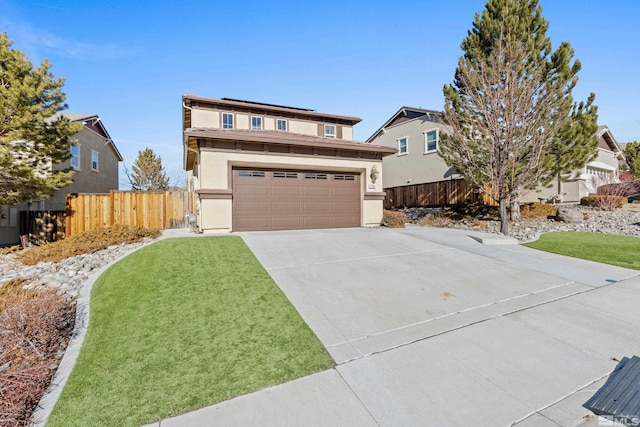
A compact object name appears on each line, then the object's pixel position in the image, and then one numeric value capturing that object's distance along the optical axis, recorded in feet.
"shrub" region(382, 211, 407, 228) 45.27
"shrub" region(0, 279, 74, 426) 9.20
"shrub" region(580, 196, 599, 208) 57.30
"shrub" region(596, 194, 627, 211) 54.34
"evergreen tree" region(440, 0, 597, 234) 35.45
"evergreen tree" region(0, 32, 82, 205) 34.83
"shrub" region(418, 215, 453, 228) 50.83
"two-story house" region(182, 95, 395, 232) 36.45
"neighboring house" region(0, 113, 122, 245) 44.88
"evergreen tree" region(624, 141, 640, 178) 89.65
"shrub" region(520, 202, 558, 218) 50.88
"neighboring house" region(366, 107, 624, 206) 65.41
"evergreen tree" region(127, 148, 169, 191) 95.40
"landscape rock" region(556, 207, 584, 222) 46.44
